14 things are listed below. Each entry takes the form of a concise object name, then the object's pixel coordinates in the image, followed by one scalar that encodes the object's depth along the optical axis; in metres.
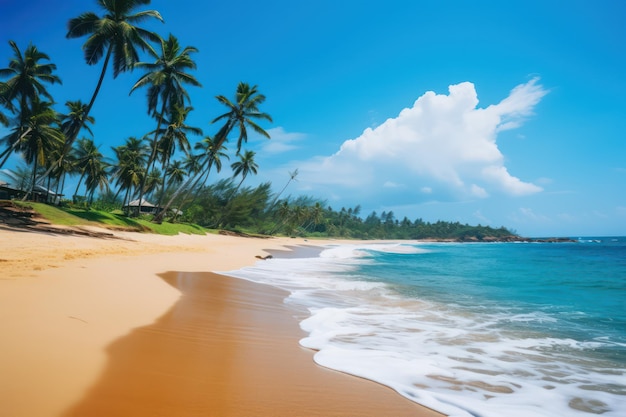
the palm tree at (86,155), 41.31
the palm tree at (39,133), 24.14
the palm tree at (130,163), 38.25
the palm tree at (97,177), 42.78
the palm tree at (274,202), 63.26
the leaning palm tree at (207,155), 36.66
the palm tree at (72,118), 32.83
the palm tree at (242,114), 32.06
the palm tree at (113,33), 20.27
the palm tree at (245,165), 49.31
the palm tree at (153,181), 52.33
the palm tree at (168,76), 26.55
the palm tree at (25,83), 24.55
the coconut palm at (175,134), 31.31
